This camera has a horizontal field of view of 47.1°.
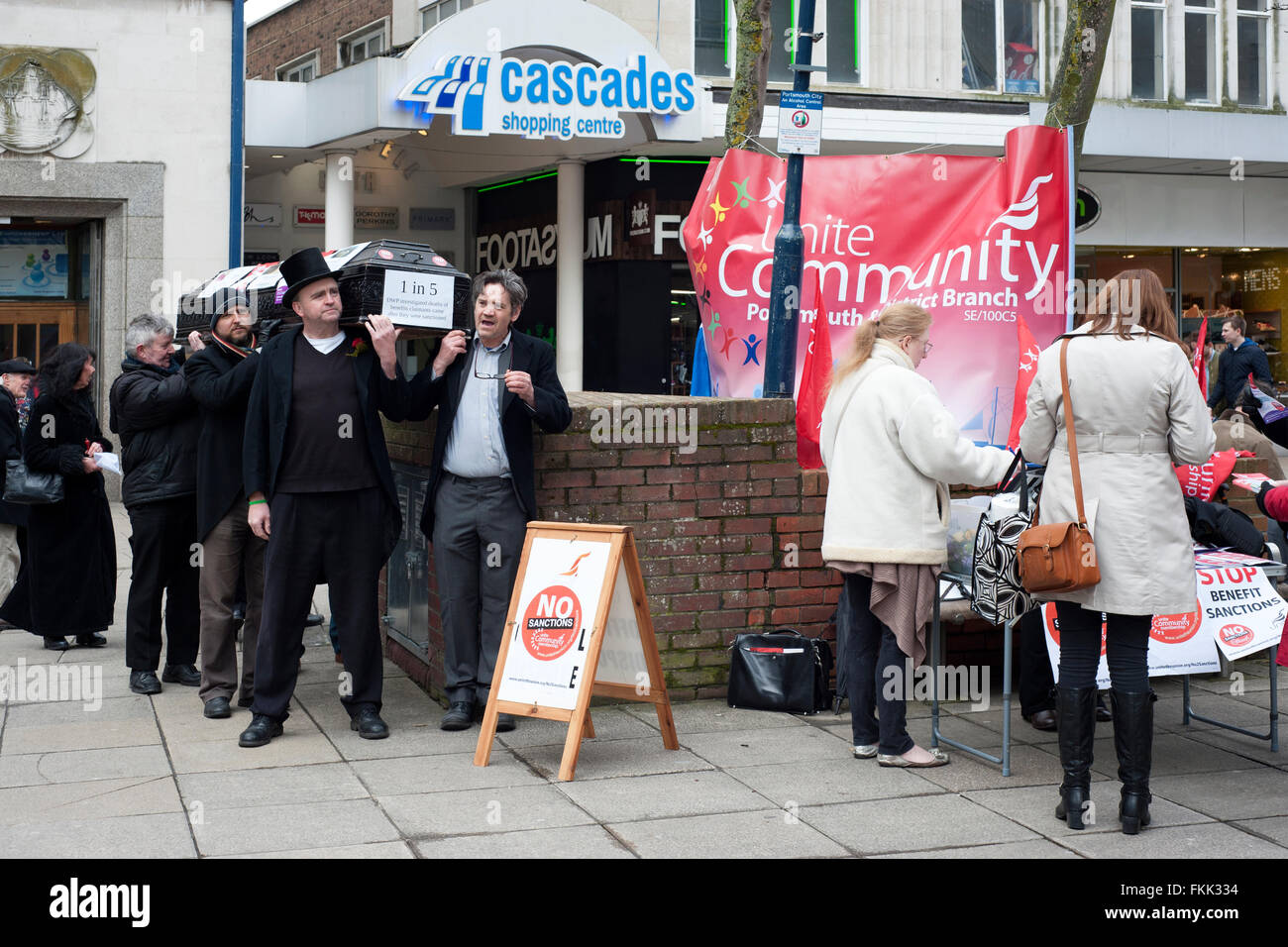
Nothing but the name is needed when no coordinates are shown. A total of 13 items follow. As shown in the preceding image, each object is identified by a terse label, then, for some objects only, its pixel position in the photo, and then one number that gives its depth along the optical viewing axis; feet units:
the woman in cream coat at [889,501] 18.85
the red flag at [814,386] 23.18
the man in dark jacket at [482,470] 21.07
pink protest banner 25.43
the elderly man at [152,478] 24.09
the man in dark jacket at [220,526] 22.66
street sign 26.50
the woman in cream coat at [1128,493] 16.48
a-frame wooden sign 19.26
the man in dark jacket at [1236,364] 51.44
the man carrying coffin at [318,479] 20.62
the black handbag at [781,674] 22.44
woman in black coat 26.94
